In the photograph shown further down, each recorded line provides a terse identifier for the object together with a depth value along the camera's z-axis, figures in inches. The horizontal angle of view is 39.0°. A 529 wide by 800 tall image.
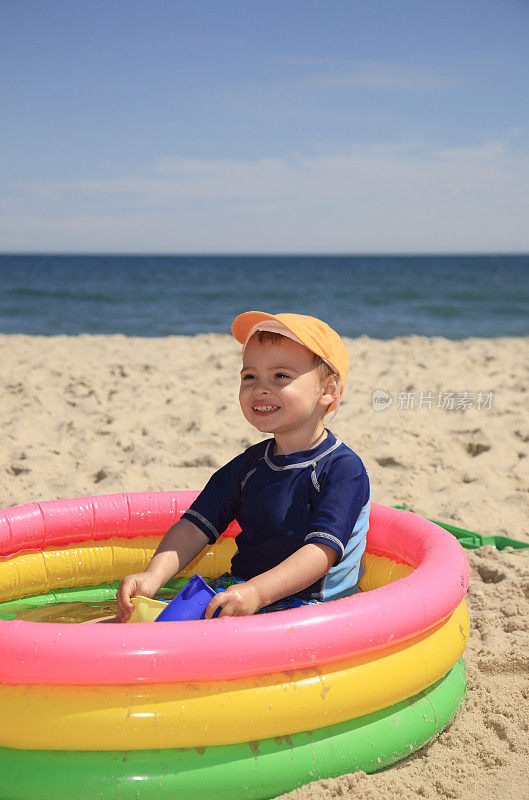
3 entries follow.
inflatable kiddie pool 65.4
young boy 85.0
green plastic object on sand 133.0
